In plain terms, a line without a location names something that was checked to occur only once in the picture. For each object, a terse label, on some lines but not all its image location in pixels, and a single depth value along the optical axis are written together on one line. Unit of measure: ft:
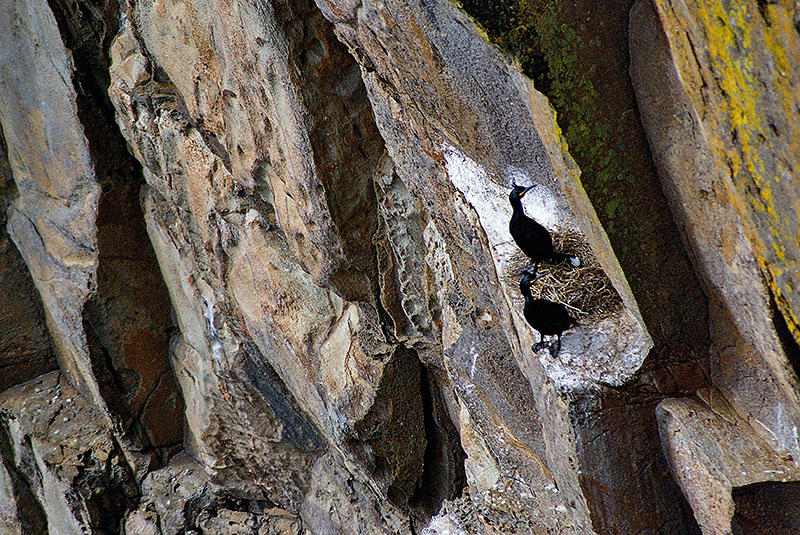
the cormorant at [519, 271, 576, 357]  155.32
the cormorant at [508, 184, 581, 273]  154.77
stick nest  154.81
